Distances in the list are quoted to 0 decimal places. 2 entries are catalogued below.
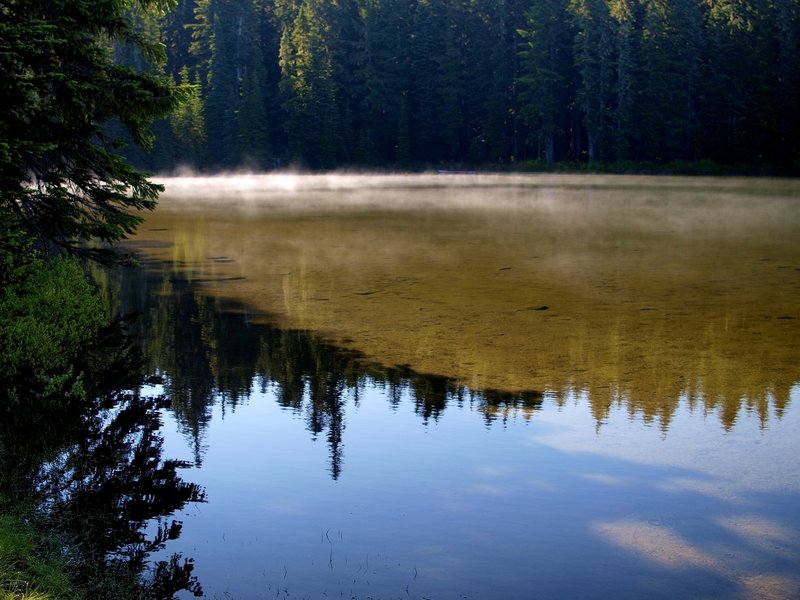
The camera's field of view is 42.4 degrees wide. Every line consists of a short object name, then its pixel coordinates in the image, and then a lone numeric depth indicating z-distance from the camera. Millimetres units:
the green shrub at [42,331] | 10680
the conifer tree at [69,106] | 11523
